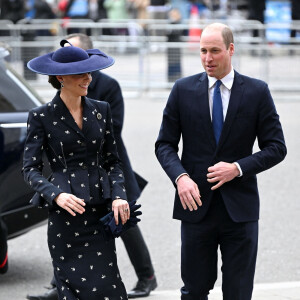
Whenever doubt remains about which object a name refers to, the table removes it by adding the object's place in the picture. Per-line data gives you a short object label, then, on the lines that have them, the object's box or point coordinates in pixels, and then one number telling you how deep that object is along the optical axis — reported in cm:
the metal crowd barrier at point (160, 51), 3247
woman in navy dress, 939
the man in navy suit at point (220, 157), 939
